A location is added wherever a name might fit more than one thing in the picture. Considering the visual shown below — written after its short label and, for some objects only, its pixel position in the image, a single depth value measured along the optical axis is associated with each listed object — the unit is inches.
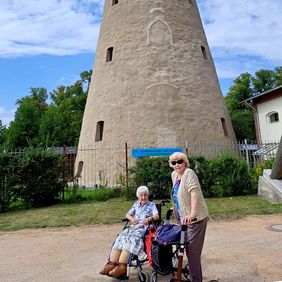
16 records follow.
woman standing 137.6
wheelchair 161.6
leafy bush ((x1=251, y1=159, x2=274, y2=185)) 522.3
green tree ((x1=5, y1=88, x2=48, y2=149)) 1401.1
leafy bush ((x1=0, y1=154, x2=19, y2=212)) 442.0
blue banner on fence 536.4
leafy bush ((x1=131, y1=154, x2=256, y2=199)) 478.9
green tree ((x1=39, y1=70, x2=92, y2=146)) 1400.1
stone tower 663.8
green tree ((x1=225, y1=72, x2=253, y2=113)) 1457.9
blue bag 139.8
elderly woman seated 161.5
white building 861.8
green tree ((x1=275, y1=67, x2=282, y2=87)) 1421.0
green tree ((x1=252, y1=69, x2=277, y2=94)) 1464.1
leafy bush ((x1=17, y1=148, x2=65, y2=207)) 454.3
